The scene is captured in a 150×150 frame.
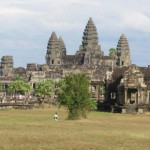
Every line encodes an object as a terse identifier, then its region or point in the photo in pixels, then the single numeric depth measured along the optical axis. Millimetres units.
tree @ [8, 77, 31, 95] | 192500
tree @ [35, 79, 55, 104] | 172875
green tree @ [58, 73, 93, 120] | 92750
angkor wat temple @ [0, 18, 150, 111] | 142875
